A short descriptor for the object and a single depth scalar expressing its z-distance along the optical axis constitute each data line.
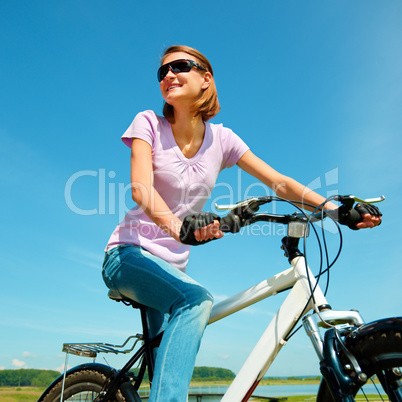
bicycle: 1.69
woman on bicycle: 2.02
